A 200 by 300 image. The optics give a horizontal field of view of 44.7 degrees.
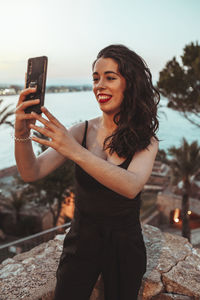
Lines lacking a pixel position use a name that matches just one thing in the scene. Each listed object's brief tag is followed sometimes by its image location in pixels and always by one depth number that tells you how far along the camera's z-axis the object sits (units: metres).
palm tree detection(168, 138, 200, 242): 14.77
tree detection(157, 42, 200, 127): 11.34
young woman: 1.47
